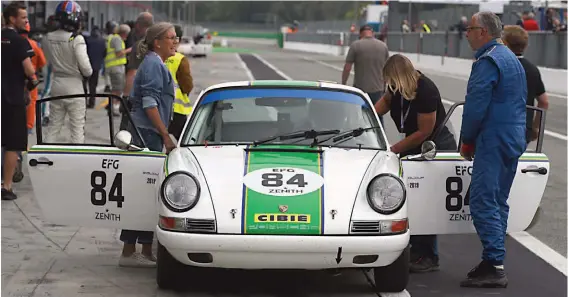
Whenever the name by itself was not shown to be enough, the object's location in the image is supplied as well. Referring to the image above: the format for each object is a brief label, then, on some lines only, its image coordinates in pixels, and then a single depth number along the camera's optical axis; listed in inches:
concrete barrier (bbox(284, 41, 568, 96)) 1951.2
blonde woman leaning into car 490.9
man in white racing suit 737.2
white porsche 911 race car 408.0
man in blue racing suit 454.6
